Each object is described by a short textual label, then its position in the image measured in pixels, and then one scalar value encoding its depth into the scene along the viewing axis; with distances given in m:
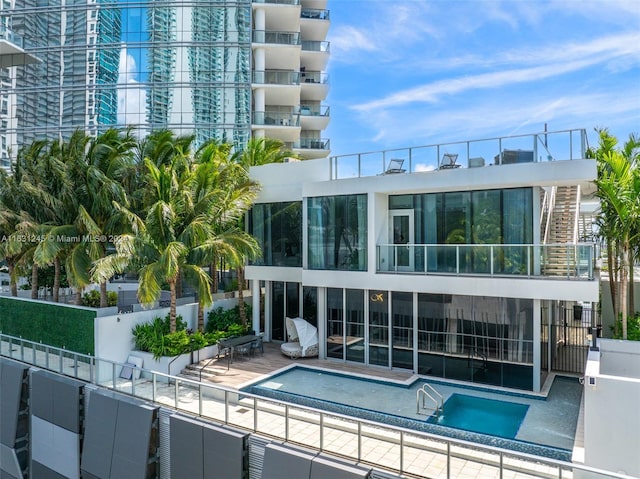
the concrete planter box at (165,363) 13.73
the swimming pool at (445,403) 9.45
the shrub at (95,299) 18.56
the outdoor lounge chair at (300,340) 15.31
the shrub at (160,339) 13.92
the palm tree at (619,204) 11.31
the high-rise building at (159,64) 30.08
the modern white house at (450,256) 12.11
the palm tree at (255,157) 17.61
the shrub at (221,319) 16.78
